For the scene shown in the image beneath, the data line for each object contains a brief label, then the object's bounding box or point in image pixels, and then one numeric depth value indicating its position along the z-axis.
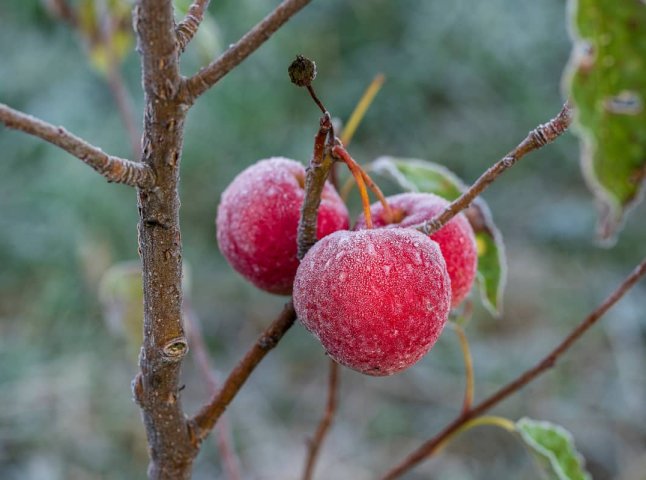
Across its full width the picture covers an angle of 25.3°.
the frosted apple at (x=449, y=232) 0.34
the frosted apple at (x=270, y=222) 0.34
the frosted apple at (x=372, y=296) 0.31
